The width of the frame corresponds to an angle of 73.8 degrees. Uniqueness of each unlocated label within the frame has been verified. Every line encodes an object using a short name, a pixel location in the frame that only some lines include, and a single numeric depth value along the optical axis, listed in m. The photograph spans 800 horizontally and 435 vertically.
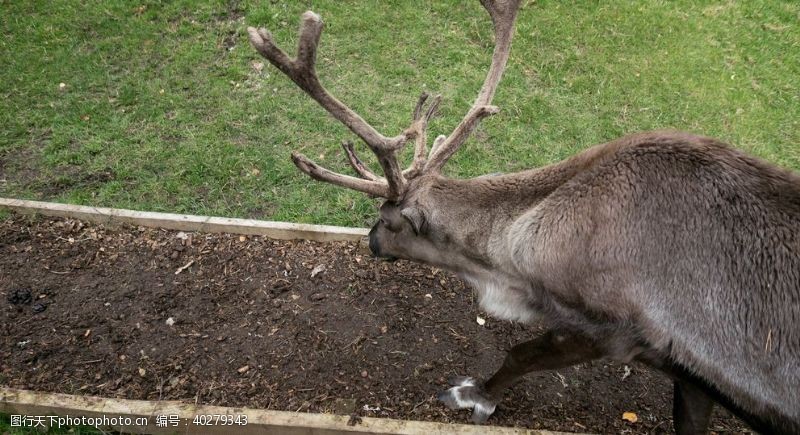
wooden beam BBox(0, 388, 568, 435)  3.13
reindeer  2.45
